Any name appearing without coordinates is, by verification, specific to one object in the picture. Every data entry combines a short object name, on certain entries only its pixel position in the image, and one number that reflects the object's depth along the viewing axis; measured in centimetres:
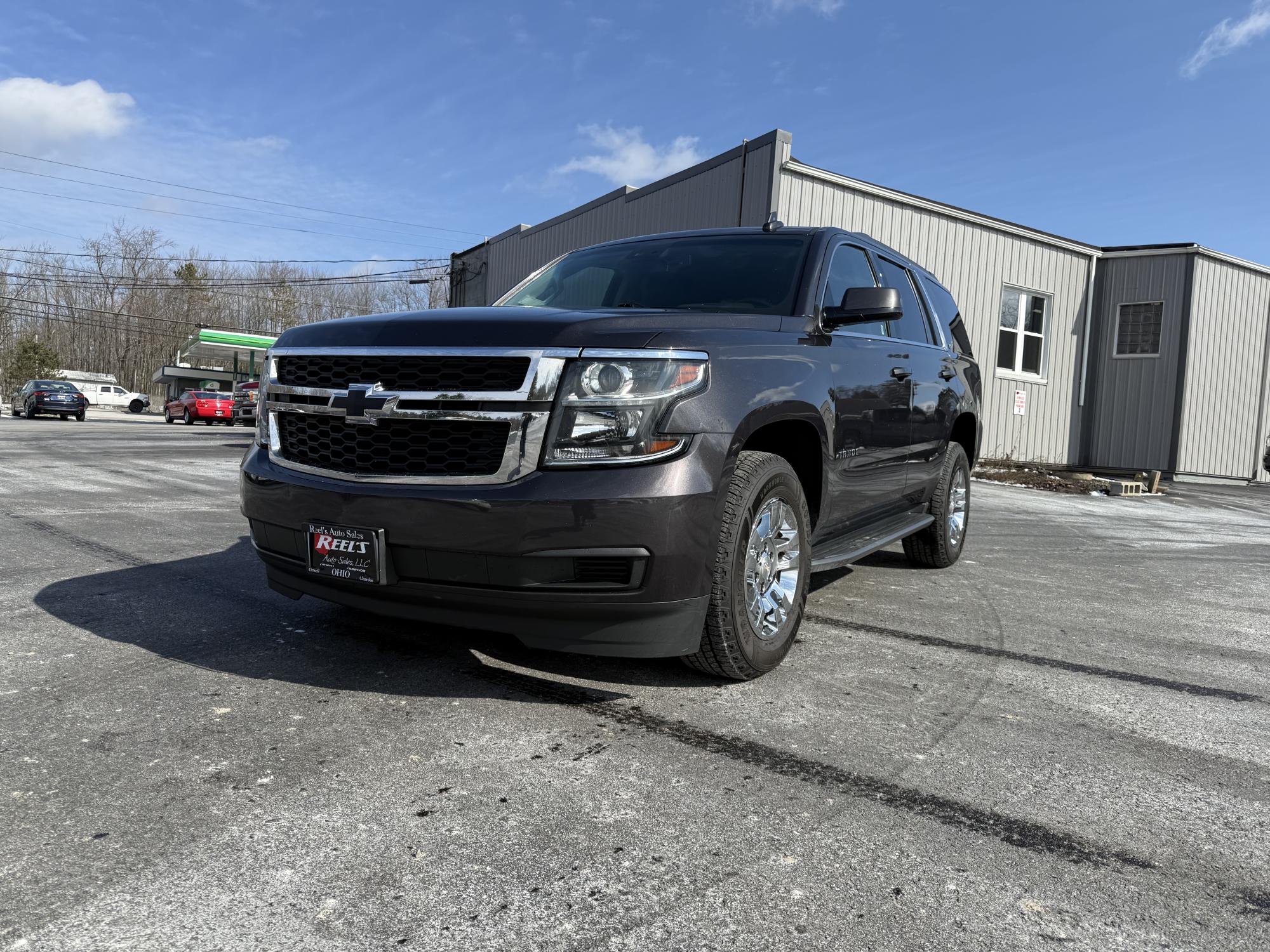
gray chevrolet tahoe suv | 289
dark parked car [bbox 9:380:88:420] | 3779
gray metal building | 1639
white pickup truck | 6562
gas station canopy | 4741
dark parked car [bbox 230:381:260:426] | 2789
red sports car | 3509
